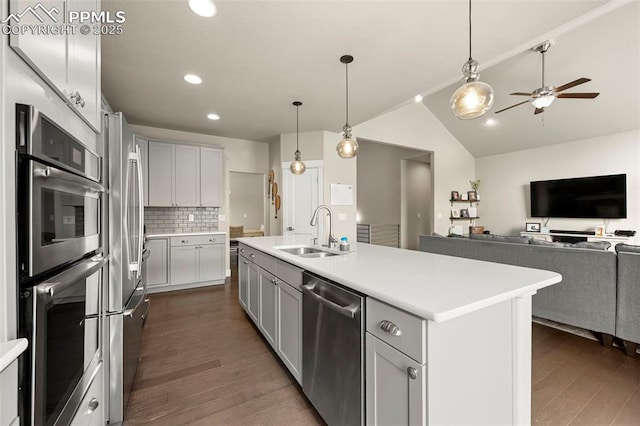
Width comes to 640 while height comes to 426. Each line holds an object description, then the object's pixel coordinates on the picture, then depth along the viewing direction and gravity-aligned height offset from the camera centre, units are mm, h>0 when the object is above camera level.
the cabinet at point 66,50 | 750 +568
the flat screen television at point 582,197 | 5129 +268
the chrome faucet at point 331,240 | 2491 -270
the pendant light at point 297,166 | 3582 +603
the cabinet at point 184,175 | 4366 +618
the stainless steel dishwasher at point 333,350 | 1263 -732
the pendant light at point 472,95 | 1702 +738
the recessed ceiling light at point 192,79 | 2912 +1462
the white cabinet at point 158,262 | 4125 -779
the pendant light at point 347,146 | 2875 +697
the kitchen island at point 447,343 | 975 -536
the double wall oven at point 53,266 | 722 -181
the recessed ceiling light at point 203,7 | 1866 +1449
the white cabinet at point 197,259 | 4336 -779
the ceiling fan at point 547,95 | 3559 +1560
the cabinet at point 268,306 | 2168 -802
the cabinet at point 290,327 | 1782 -821
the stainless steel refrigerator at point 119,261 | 1548 -293
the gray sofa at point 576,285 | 2354 -680
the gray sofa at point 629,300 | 2201 -745
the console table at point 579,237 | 4969 -533
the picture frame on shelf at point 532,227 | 6176 -375
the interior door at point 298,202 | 5129 +182
